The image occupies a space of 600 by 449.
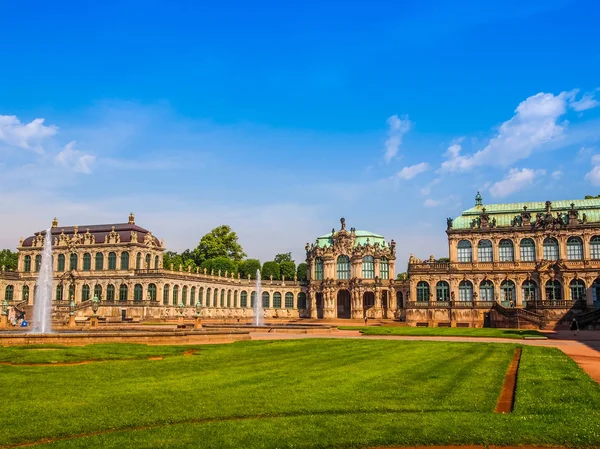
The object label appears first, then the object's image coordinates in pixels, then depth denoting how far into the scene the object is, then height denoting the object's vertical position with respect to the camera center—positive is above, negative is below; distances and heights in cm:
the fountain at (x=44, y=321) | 5147 -71
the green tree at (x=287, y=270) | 14175 +1034
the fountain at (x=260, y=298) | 10840 +302
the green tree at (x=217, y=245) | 13438 +1550
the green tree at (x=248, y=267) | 13525 +1052
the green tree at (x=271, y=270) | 13875 +1012
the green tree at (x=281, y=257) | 15988 +1502
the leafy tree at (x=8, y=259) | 12812 +1184
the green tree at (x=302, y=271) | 14641 +1047
